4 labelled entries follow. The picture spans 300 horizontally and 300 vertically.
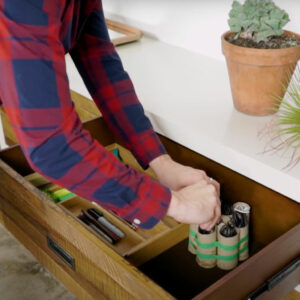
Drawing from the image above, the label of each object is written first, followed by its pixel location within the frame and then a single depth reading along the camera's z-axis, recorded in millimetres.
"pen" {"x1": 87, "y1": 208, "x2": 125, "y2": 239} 1080
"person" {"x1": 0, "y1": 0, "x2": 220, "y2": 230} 677
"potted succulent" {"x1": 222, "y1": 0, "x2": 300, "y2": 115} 1049
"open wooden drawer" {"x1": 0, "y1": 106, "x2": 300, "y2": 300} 778
